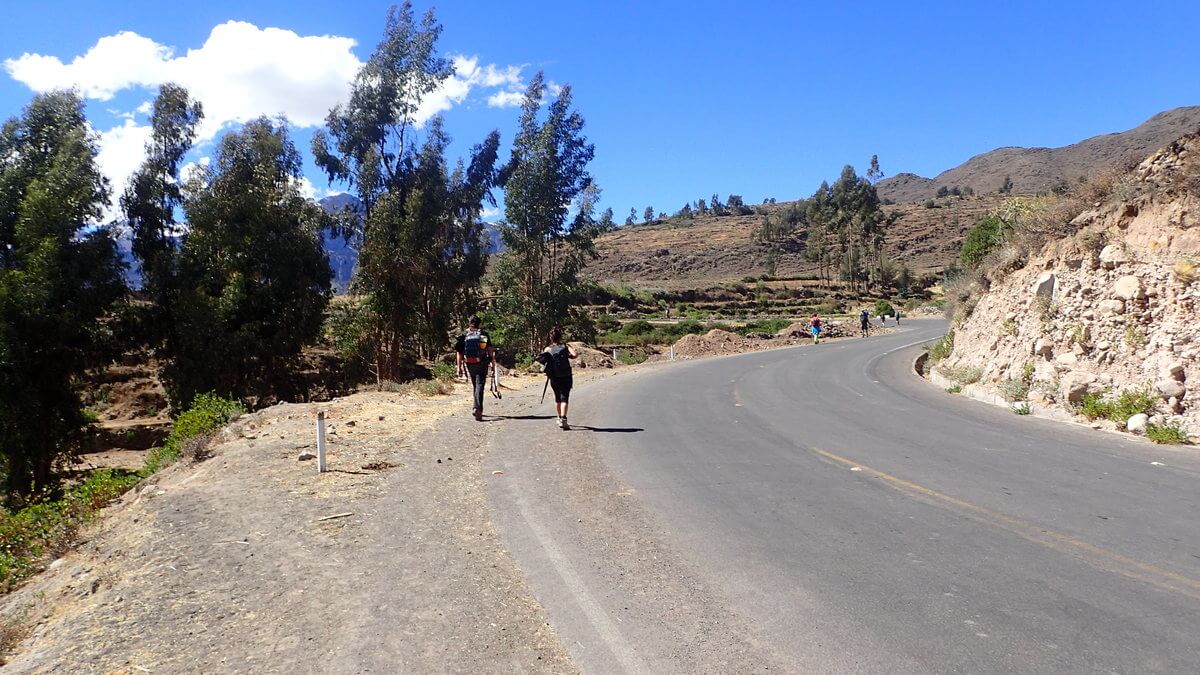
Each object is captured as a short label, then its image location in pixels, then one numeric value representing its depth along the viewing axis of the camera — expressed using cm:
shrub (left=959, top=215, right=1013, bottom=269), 2730
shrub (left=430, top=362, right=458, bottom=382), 2129
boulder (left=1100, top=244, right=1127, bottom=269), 1425
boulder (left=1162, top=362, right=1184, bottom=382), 1143
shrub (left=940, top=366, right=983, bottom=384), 1723
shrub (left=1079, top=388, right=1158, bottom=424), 1139
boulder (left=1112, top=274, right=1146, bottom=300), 1316
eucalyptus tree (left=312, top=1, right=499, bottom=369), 2734
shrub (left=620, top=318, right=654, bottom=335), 5300
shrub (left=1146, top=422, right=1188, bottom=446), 1012
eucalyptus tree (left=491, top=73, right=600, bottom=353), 3109
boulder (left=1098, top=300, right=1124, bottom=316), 1332
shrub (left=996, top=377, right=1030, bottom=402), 1435
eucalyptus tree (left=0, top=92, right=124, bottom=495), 2089
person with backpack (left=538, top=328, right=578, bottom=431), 1270
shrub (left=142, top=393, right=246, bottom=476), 1258
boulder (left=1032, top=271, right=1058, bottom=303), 1561
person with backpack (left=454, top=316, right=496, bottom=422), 1379
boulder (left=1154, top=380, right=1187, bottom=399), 1122
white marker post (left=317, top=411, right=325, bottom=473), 930
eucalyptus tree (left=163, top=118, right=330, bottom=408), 2484
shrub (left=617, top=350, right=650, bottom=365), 3351
